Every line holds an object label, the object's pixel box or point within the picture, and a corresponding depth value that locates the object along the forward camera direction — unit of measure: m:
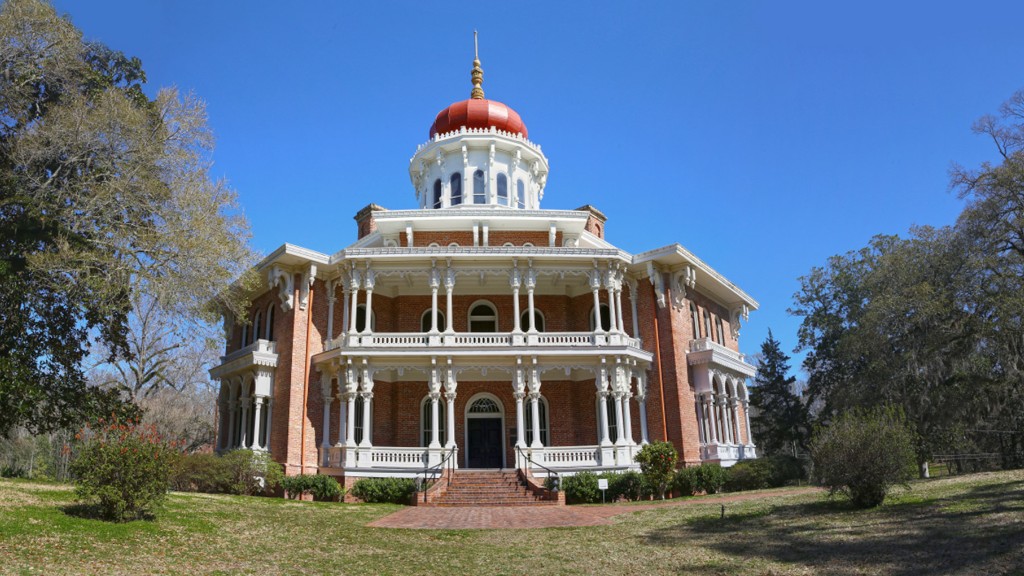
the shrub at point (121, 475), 12.61
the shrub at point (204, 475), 20.92
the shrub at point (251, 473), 21.75
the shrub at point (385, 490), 22.16
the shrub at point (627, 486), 22.09
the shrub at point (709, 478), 23.41
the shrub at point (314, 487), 22.56
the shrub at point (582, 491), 21.80
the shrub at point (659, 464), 22.00
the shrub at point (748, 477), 24.50
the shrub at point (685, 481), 23.09
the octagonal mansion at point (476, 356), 24.34
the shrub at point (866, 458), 14.02
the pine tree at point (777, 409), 43.53
